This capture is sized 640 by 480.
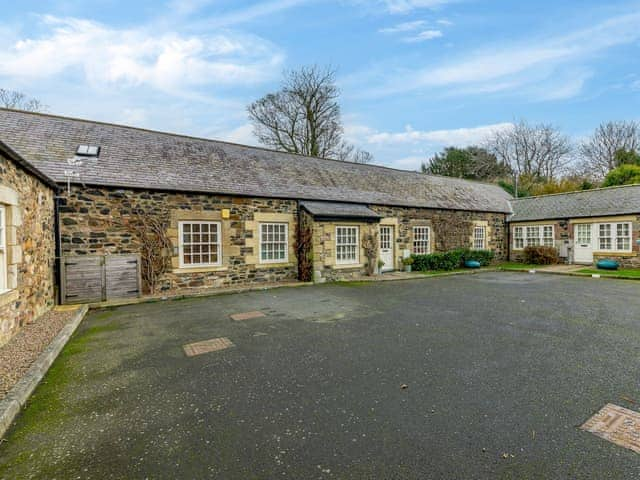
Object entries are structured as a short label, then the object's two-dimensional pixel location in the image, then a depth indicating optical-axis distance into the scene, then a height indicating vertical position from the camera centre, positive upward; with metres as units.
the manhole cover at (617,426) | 2.65 -1.79
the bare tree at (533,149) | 33.06 +8.83
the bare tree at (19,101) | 21.02 +9.19
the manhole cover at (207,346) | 5.00 -1.86
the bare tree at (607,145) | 30.22 +8.41
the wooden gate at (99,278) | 8.49 -1.18
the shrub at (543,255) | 17.64 -1.39
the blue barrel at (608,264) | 15.23 -1.71
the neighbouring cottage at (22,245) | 5.20 -0.16
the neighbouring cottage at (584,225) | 15.71 +0.30
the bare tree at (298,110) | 26.08 +10.27
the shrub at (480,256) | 17.23 -1.37
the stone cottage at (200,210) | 9.28 +0.87
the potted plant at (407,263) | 15.29 -1.51
